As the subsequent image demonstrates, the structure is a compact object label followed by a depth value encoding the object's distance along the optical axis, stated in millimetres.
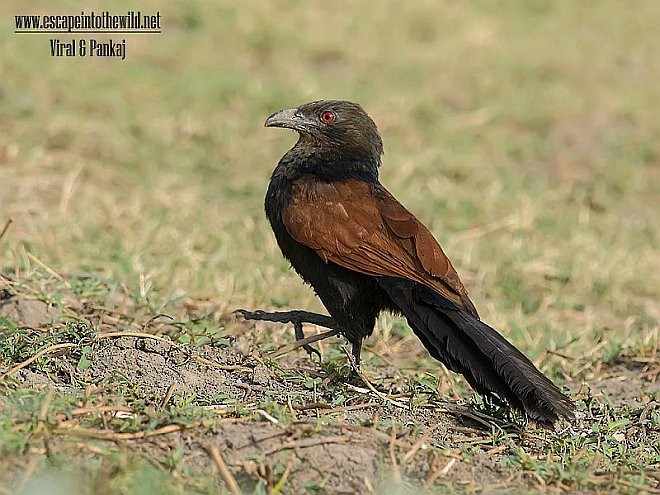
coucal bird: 6434
